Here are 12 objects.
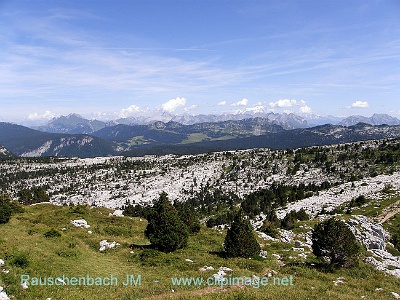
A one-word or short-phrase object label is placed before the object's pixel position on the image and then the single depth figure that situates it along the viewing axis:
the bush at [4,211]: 40.56
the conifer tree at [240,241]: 32.41
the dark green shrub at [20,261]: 21.92
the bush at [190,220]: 45.39
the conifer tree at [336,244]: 30.59
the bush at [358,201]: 81.72
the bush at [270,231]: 51.13
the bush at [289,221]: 61.44
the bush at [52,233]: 34.52
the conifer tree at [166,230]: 32.31
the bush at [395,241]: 53.54
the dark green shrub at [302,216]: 76.12
